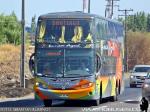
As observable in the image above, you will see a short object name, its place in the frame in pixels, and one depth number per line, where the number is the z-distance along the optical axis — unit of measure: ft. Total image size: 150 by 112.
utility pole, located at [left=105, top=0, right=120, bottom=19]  298.97
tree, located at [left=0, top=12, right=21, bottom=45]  278.26
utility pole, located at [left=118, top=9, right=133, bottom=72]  345.41
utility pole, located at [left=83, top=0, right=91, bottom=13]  187.47
